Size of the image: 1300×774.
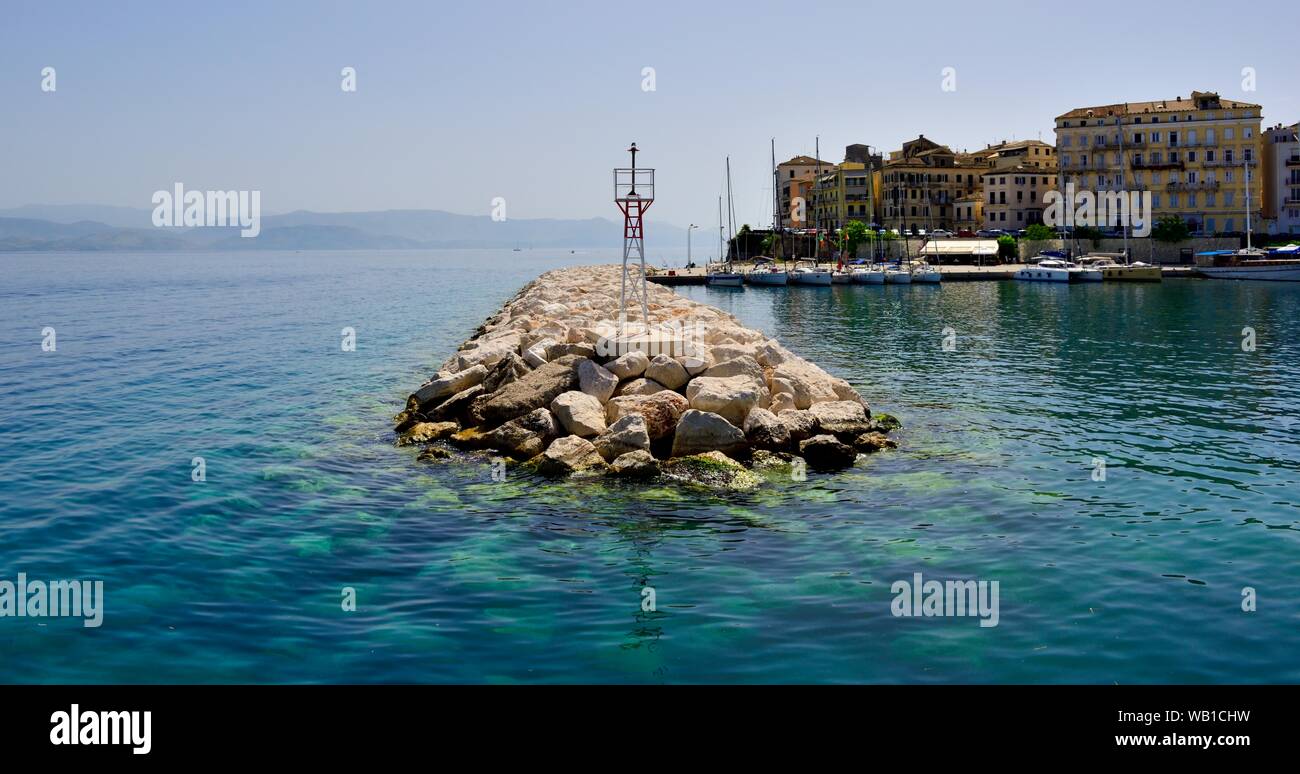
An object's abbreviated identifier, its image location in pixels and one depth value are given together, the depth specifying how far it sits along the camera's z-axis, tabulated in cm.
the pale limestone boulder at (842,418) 2042
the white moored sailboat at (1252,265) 8156
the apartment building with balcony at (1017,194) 12325
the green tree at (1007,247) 10975
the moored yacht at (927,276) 9369
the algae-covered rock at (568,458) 1811
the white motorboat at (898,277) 9456
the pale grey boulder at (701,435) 1866
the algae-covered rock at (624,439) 1842
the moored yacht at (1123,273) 8781
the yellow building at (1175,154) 10556
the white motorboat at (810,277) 9550
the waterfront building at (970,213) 12875
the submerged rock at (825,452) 1906
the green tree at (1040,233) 11038
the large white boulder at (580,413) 1944
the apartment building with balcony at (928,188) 13438
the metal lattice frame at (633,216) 2552
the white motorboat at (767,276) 9775
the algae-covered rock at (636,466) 1778
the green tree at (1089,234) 10856
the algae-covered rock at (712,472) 1745
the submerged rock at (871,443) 2014
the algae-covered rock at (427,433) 2138
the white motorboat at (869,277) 9450
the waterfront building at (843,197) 13816
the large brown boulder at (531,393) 2120
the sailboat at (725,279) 10009
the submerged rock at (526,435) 1933
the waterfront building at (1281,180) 10488
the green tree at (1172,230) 10338
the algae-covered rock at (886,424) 2255
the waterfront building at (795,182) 15488
